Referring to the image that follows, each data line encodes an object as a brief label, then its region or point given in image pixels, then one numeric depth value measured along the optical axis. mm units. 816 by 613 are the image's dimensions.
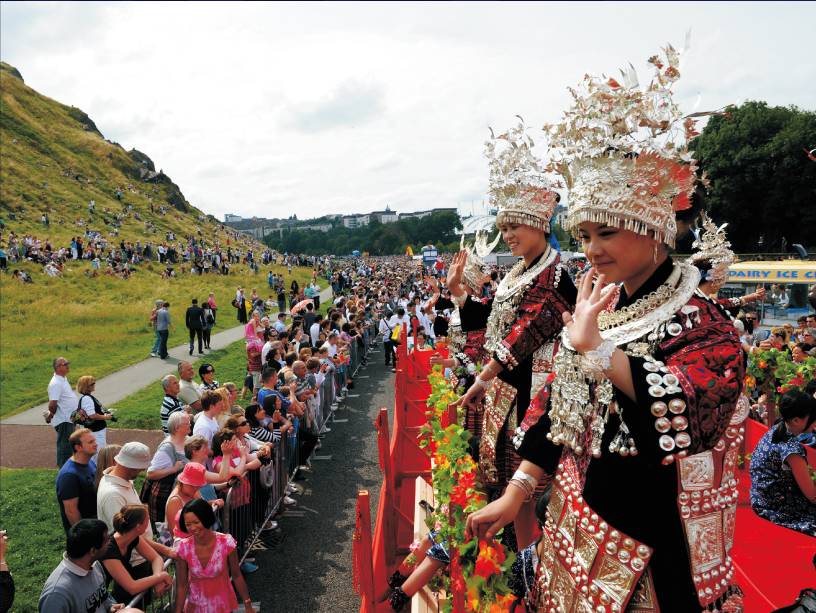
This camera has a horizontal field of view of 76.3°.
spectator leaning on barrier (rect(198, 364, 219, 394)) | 8844
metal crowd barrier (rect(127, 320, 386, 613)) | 4734
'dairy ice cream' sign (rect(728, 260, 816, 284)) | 13336
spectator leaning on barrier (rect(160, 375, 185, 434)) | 7453
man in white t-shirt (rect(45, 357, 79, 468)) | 8023
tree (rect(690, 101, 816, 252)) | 31047
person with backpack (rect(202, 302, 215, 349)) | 18459
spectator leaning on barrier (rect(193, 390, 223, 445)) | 6402
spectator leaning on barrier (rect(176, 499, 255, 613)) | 4273
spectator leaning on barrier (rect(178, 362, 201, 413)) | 8224
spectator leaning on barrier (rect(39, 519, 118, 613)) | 3537
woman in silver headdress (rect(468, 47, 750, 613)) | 1784
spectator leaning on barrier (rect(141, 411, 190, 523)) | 5461
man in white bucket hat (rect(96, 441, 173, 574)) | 4492
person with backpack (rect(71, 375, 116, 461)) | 7453
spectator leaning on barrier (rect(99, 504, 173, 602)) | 4020
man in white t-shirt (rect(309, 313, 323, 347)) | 13742
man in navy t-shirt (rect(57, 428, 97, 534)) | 4965
